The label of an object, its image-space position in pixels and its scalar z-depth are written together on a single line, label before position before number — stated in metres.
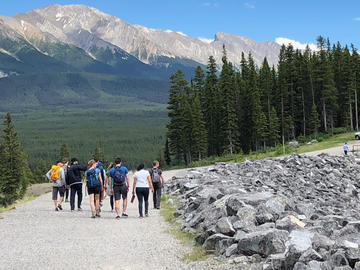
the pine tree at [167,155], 94.31
